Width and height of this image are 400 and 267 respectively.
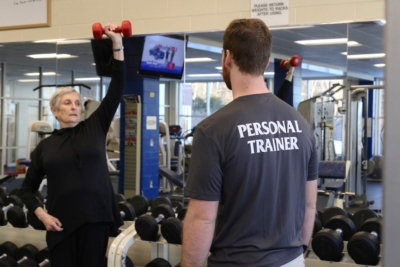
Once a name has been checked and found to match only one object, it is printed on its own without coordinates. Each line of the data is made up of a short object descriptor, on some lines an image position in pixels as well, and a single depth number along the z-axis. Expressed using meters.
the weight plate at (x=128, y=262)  3.21
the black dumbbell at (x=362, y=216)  3.34
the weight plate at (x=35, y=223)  3.60
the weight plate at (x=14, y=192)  4.62
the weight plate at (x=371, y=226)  3.01
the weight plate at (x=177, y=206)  4.04
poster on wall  4.58
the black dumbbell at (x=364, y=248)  2.73
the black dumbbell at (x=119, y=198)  3.88
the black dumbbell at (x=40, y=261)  3.39
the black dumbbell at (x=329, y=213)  3.38
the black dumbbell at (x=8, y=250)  3.72
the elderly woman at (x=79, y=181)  2.22
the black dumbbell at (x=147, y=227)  3.15
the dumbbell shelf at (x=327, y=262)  2.83
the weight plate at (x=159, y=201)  3.87
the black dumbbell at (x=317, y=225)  3.14
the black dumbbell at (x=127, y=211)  3.61
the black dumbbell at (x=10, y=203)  3.98
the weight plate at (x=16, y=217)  3.74
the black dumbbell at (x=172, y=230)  3.13
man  1.23
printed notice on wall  3.70
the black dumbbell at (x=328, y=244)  2.81
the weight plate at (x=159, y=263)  3.09
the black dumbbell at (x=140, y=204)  3.84
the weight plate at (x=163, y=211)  3.47
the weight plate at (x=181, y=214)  3.43
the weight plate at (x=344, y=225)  3.09
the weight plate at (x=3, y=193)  4.59
